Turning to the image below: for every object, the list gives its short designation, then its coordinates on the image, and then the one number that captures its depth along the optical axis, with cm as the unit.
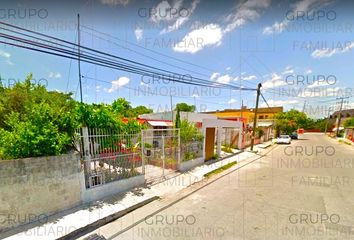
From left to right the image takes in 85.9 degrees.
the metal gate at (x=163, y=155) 783
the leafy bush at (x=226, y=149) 1478
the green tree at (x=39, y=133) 431
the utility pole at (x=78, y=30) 540
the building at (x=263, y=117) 2028
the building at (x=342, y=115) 6425
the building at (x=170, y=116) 1972
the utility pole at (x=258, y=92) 1669
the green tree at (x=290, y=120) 3481
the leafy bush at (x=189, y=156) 919
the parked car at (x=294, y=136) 3438
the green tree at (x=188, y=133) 918
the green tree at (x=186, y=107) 4906
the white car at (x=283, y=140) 2445
